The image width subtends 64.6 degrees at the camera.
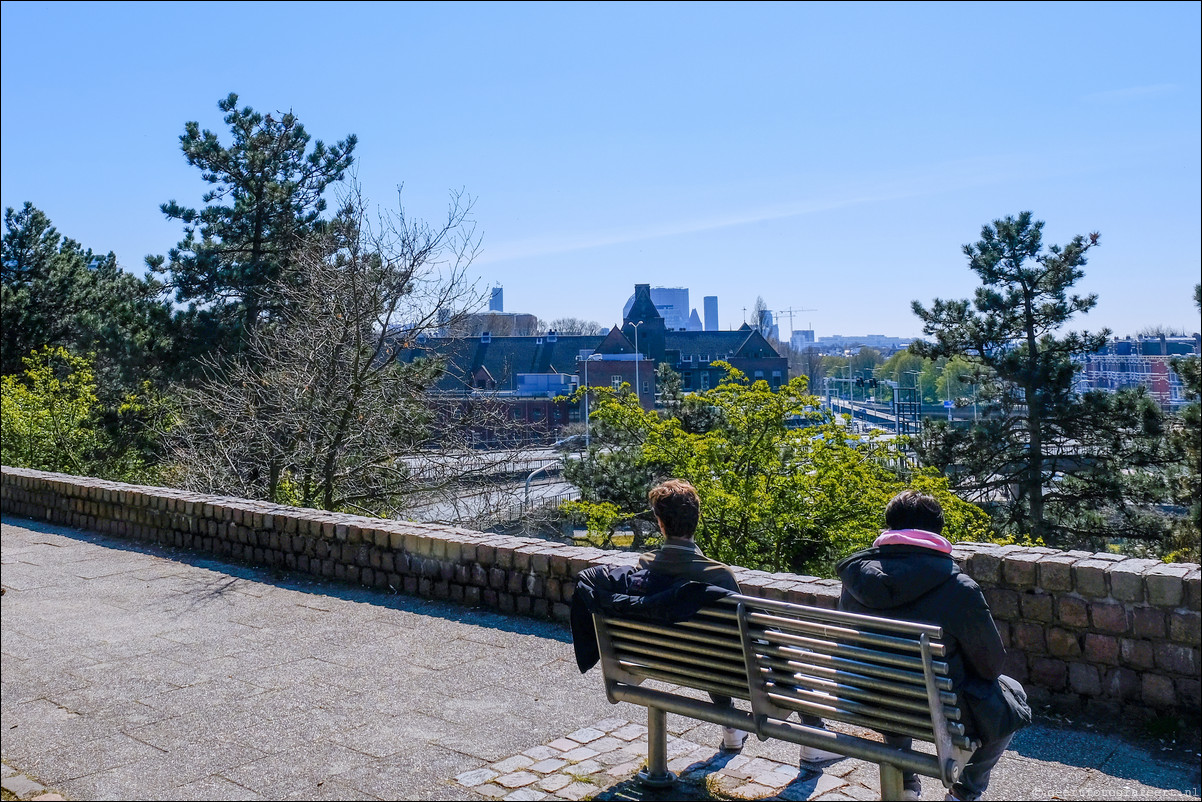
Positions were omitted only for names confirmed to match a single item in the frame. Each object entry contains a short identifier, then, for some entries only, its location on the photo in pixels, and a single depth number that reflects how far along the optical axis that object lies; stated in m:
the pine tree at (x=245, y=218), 23.91
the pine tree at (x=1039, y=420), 26.64
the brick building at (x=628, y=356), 79.88
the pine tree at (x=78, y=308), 23.83
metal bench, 3.29
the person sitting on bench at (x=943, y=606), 3.47
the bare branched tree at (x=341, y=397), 12.99
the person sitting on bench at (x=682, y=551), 3.98
